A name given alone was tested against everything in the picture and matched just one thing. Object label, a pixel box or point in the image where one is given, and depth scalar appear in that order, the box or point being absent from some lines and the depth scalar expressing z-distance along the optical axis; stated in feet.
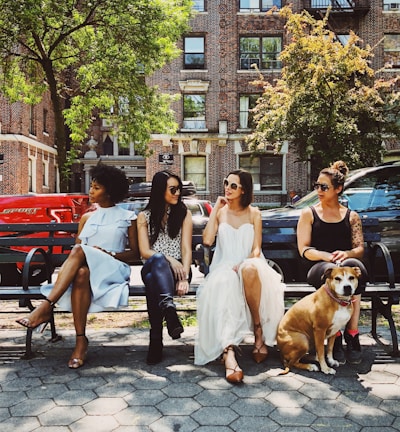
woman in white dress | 13.33
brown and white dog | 12.73
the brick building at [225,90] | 90.53
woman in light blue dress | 13.64
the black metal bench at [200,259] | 14.87
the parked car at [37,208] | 31.32
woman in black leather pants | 14.01
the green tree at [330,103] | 56.03
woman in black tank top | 14.70
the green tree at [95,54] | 47.16
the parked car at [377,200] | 25.17
